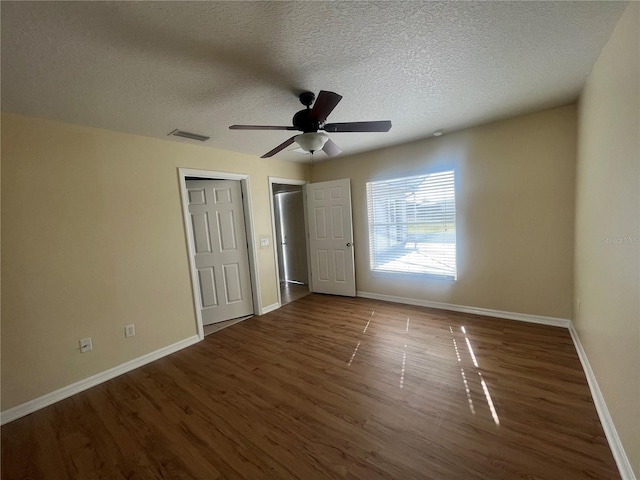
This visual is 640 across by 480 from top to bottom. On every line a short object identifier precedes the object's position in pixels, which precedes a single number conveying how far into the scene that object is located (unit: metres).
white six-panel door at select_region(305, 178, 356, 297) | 4.19
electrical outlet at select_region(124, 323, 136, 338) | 2.52
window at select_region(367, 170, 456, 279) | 3.35
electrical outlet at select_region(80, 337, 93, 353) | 2.26
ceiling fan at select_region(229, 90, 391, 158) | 1.83
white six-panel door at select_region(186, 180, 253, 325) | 3.31
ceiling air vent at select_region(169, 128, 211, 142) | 2.60
